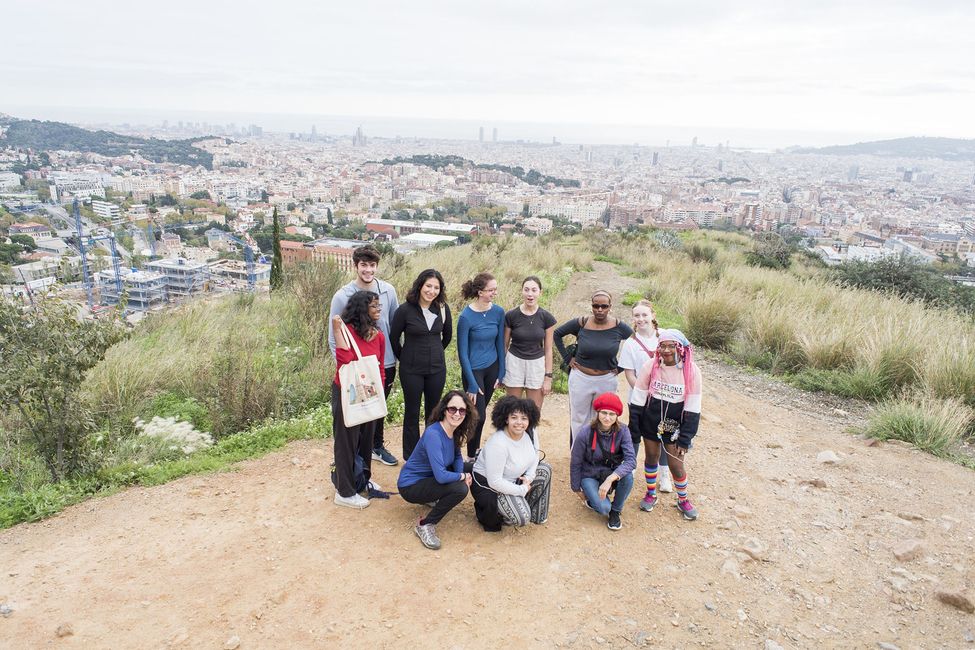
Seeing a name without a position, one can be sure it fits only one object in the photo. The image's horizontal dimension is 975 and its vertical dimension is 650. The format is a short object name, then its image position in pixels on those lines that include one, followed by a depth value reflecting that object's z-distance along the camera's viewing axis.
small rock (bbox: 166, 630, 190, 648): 2.42
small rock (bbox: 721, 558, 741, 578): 3.09
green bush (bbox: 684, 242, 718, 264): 14.48
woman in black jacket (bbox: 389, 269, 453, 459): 3.69
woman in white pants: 3.80
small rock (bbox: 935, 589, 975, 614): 2.81
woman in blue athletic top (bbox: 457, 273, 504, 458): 3.83
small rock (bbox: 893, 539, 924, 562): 3.23
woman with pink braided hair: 3.40
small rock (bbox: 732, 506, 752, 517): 3.68
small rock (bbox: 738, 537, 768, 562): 3.22
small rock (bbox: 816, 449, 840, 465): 4.43
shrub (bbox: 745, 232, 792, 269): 14.52
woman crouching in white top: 3.27
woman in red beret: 3.39
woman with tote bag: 3.31
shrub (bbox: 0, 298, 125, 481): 3.45
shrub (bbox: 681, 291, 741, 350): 7.71
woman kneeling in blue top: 3.24
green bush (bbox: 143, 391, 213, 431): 4.88
